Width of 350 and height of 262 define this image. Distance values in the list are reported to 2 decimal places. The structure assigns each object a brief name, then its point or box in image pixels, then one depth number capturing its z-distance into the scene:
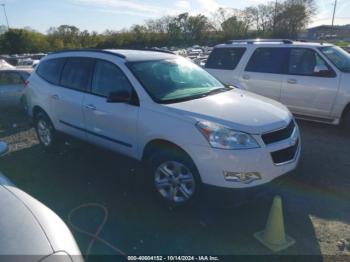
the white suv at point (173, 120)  3.20
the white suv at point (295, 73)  6.07
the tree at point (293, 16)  59.25
